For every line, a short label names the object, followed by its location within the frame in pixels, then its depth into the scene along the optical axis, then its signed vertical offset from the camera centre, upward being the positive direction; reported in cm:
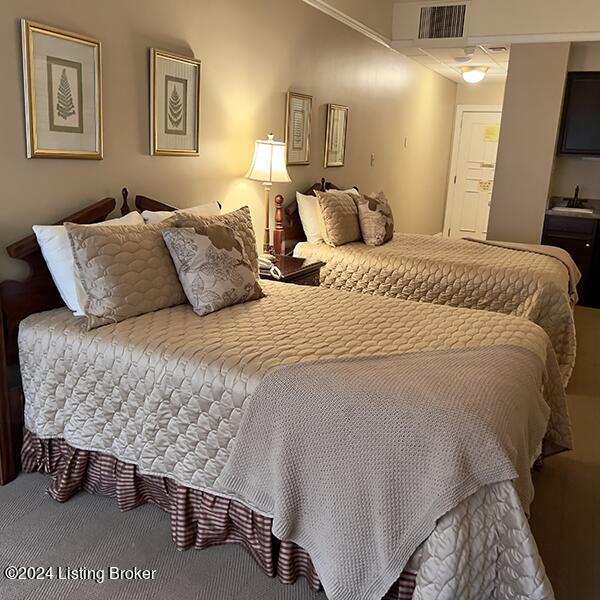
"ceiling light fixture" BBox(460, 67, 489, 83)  651 +100
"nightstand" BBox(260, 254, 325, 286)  357 -69
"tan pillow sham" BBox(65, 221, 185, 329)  233 -49
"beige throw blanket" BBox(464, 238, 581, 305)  433 -60
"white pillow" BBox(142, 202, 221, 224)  288 -31
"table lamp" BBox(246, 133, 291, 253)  376 -4
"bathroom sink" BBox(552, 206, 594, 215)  572 -35
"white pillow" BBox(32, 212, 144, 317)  243 -44
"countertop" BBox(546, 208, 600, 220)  567 -39
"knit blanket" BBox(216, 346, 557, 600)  163 -82
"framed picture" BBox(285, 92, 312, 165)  433 +22
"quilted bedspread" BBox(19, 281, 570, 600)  163 -81
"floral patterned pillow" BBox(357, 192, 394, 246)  447 -44
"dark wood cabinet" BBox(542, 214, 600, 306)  569 -66
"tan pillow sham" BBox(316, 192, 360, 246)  432 -43
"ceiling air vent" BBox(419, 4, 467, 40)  562 +134
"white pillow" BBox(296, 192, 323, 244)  443 -43
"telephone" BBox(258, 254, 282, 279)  350 -65
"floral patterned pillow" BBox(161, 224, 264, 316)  255 -49
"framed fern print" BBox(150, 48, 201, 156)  307 +24
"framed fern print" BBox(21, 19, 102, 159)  242 +22
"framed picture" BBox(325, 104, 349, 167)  492 +20
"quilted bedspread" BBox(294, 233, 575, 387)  364 -71
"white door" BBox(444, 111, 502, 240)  829 -12
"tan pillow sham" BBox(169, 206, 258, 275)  276 -33
